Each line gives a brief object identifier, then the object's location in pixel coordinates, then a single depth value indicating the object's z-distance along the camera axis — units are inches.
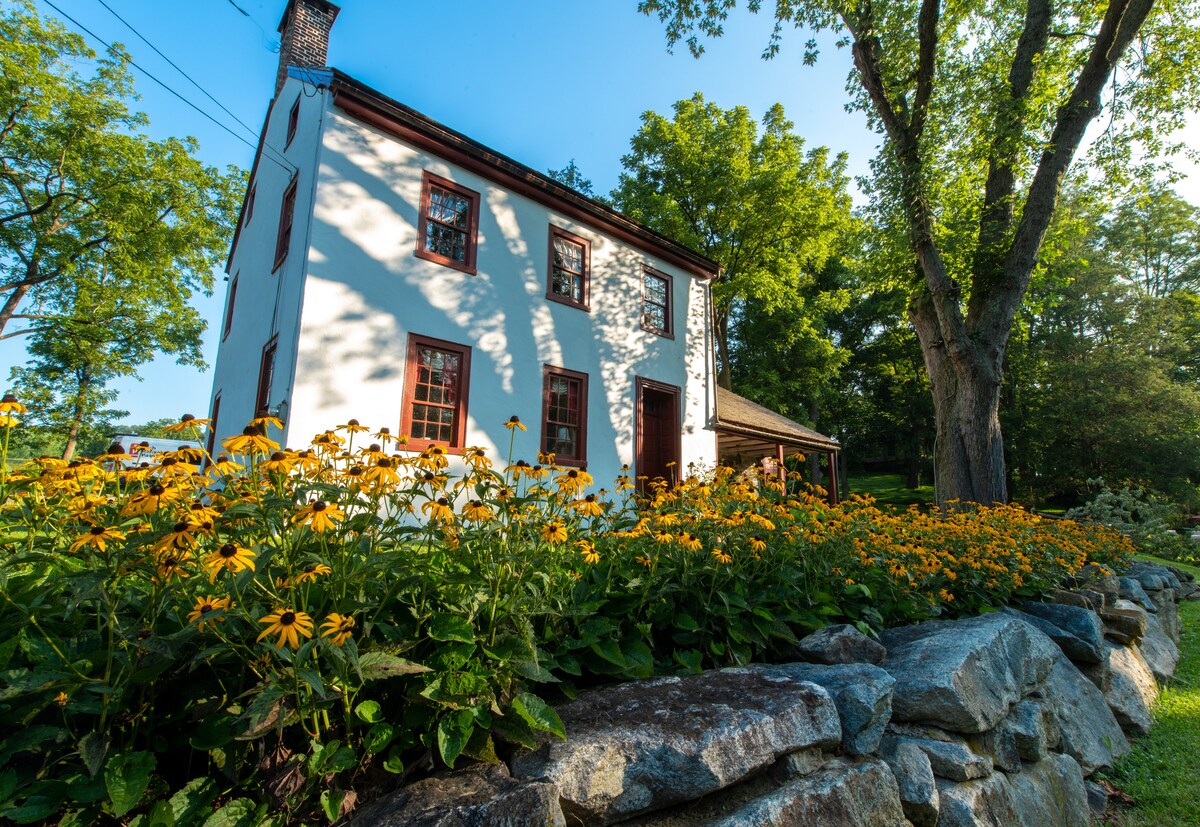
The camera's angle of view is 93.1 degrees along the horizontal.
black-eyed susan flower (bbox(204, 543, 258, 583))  54.7
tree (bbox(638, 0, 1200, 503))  346.6
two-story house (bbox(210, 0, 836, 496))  290.7
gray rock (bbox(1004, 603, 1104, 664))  160.2
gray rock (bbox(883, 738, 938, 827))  84.8
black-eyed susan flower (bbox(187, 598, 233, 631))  54.8
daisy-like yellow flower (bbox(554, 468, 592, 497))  95.9
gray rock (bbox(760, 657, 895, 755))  87.4
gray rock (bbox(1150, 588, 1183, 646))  260.3
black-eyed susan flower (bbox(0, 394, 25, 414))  77.5
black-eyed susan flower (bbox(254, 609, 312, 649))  53.4
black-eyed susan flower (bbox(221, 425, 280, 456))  72.6
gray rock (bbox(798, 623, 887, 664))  111.7
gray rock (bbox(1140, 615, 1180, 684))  204.7
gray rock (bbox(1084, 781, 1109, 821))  121.0
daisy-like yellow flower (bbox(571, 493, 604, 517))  99.8
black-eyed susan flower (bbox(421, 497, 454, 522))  75.9
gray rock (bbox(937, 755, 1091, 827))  88.3
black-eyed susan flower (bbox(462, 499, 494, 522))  80.8
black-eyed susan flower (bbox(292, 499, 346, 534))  61.2
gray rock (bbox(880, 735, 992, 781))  93.8
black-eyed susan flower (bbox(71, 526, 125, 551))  55.2
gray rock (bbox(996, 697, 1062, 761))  111.9
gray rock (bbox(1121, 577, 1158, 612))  235.9
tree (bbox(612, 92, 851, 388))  735.7
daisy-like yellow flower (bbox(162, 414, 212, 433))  83.2
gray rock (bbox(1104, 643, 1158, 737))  159.6
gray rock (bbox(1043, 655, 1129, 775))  133.7
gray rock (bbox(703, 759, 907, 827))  68.0
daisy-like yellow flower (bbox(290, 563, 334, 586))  58.4
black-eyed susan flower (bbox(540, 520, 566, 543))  84.7
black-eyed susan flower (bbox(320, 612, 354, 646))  56.6
